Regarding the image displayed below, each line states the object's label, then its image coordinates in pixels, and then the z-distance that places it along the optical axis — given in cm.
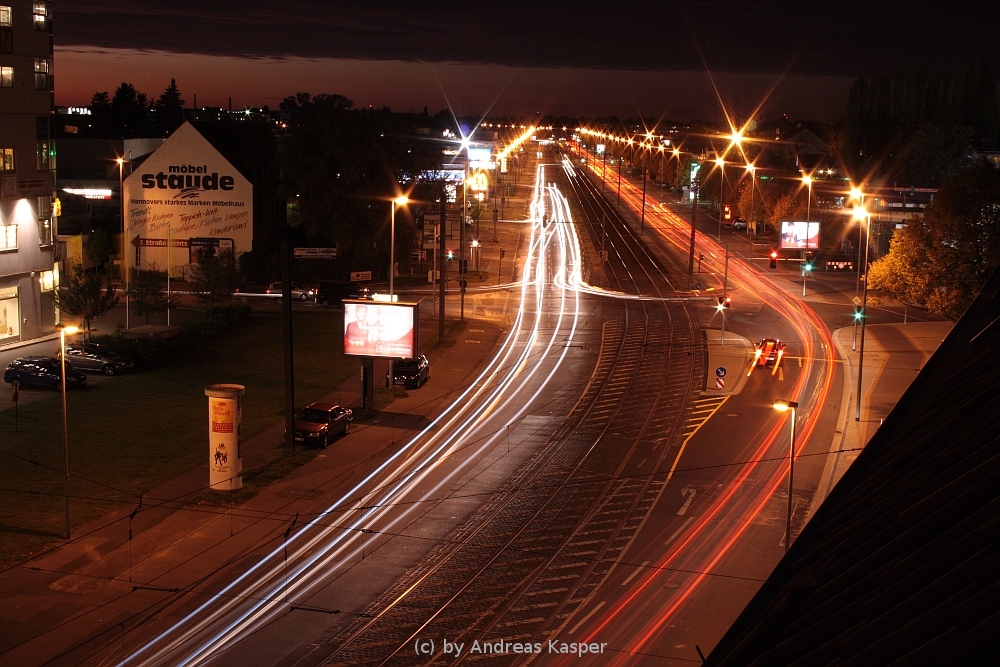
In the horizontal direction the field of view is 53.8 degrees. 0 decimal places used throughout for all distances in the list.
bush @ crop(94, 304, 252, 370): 4050
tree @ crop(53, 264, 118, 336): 4322
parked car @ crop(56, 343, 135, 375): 3909
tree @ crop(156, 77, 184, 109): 18100
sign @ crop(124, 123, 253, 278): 6650
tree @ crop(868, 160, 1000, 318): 4572
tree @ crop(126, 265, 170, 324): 4678
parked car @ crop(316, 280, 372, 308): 5900
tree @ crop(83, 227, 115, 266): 6284
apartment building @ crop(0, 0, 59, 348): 4344
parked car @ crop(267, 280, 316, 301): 6062
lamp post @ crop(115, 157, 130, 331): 6425
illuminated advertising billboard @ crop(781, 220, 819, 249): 7081
